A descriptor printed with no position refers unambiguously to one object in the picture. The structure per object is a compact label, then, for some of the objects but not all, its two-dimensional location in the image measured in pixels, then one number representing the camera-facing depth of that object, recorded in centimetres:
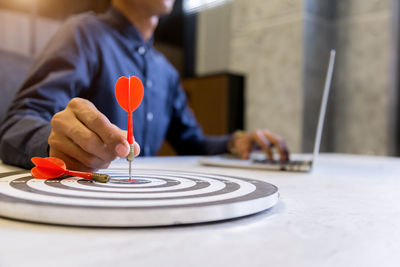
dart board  28
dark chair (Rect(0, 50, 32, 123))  125
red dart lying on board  43
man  51
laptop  80
